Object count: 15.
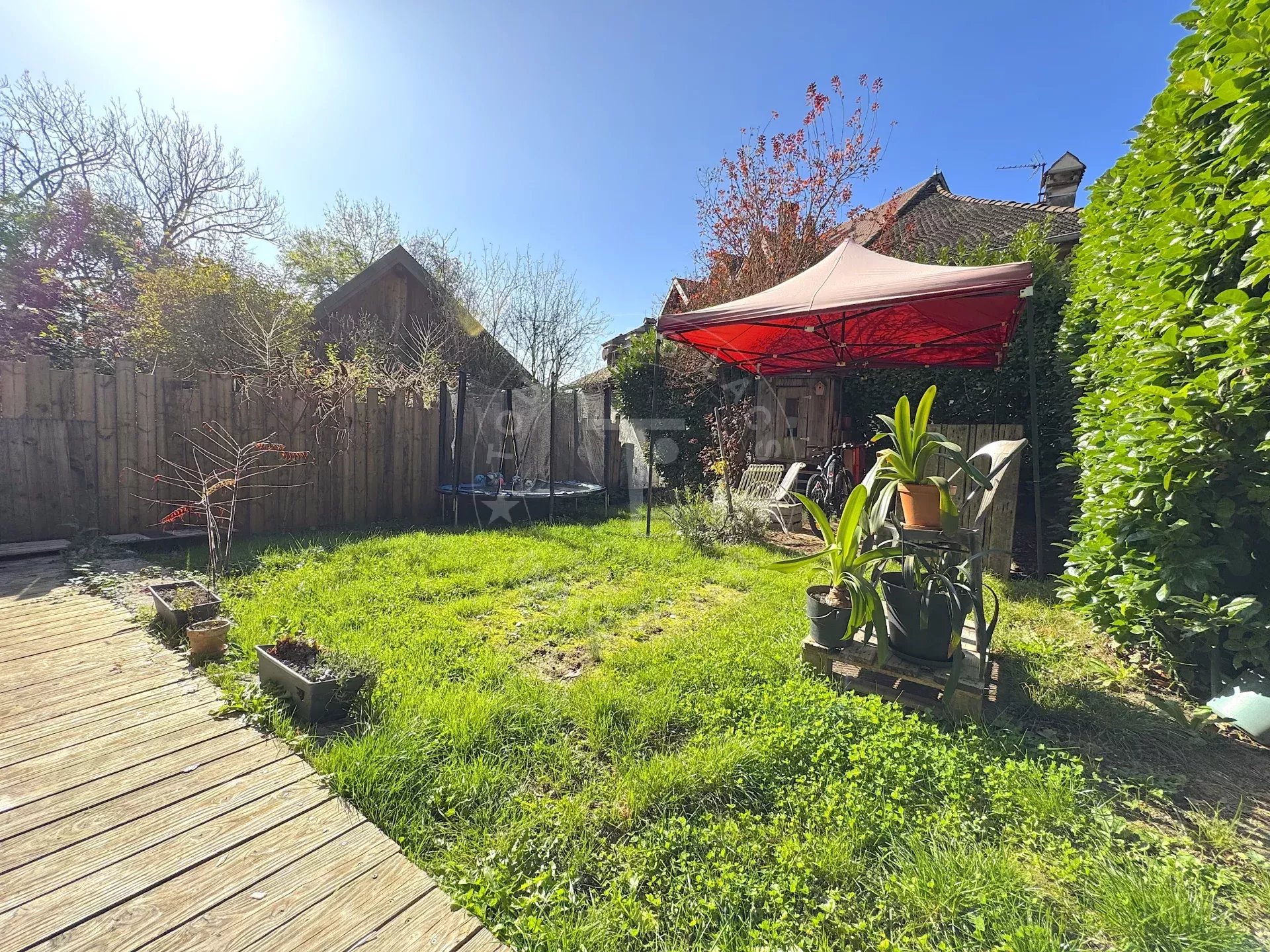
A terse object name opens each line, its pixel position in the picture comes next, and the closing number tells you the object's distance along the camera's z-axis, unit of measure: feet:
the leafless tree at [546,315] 39.06
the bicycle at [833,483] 19.08
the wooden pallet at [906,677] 6.72
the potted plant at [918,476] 6.99
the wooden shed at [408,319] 31.45
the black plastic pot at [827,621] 7.59
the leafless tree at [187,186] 35.88
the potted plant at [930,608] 7.04
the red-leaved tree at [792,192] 28.09
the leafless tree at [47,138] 31.37
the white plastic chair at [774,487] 18.67
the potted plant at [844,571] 7.27
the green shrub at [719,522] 16.84
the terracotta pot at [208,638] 8.04
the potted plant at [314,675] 6.52
